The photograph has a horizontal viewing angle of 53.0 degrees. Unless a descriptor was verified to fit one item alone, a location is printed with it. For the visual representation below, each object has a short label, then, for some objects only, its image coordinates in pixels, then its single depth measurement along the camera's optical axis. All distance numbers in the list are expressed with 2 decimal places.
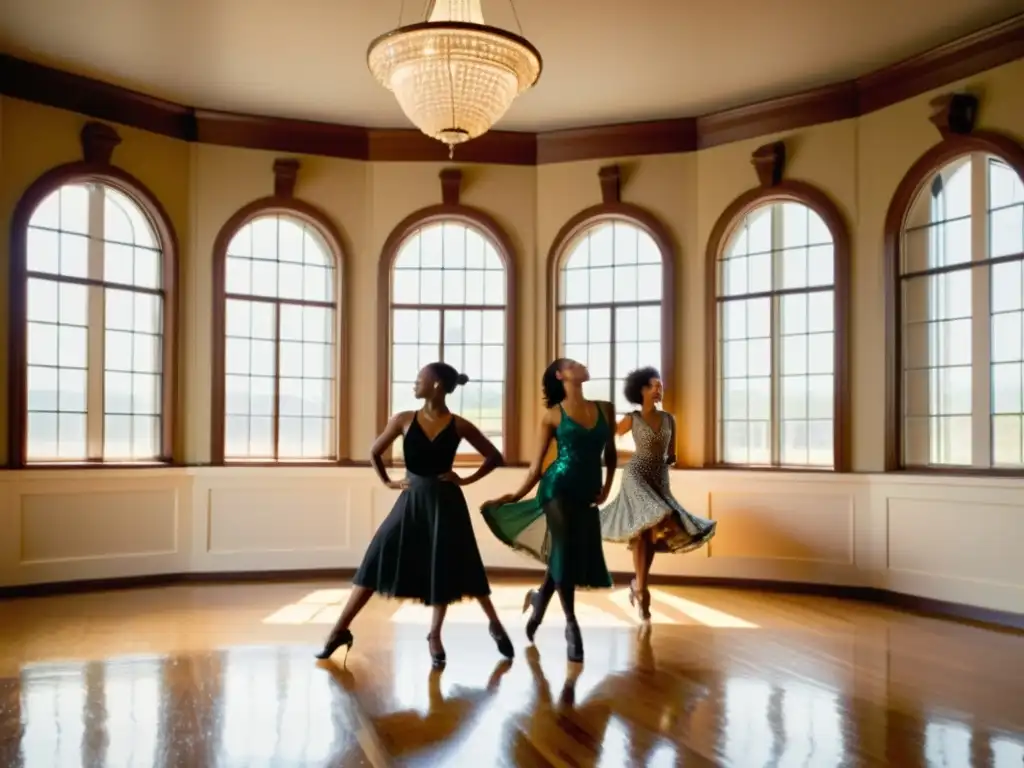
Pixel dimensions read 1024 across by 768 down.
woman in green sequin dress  5.28
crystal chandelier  4.77
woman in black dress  5.01
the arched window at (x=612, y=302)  8.51
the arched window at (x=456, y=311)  8.74
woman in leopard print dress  6.48
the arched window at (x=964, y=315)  6.66
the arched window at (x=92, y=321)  7.40
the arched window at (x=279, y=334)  8.37
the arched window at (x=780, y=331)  7.73
